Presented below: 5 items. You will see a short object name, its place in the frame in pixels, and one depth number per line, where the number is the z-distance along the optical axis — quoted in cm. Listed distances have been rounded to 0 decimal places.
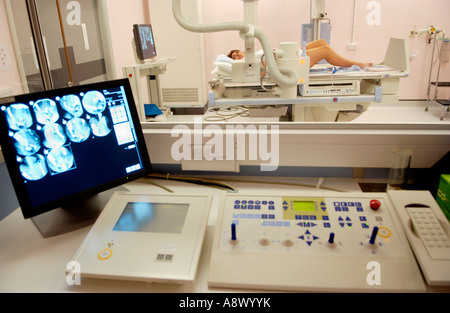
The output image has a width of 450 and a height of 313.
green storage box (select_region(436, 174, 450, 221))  82
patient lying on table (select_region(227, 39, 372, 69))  241
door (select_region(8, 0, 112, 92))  139
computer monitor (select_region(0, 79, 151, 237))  81
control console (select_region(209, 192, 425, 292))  65
